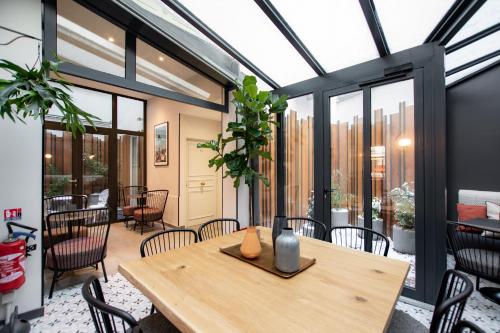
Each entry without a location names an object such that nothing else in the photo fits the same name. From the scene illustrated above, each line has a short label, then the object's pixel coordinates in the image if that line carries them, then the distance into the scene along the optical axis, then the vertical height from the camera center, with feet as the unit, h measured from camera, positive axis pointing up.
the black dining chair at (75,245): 8.15 -3.00
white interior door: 17.97 -1.54
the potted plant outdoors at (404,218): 8.13 -1.94
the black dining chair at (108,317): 2.81 -2.05
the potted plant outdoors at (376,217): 8.70 -1.96
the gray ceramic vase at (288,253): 4.27 -1.62
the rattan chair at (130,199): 16.92 -2.48
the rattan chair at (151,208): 15.34 -2.93
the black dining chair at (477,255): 7.18 -3.08
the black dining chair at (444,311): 2.93 -2.09
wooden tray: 4.36 -2.02
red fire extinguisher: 5.94 -2.45
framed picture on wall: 18.30 +2.07
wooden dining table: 2.94 -2.03
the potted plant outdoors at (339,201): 9.39 -1.40
